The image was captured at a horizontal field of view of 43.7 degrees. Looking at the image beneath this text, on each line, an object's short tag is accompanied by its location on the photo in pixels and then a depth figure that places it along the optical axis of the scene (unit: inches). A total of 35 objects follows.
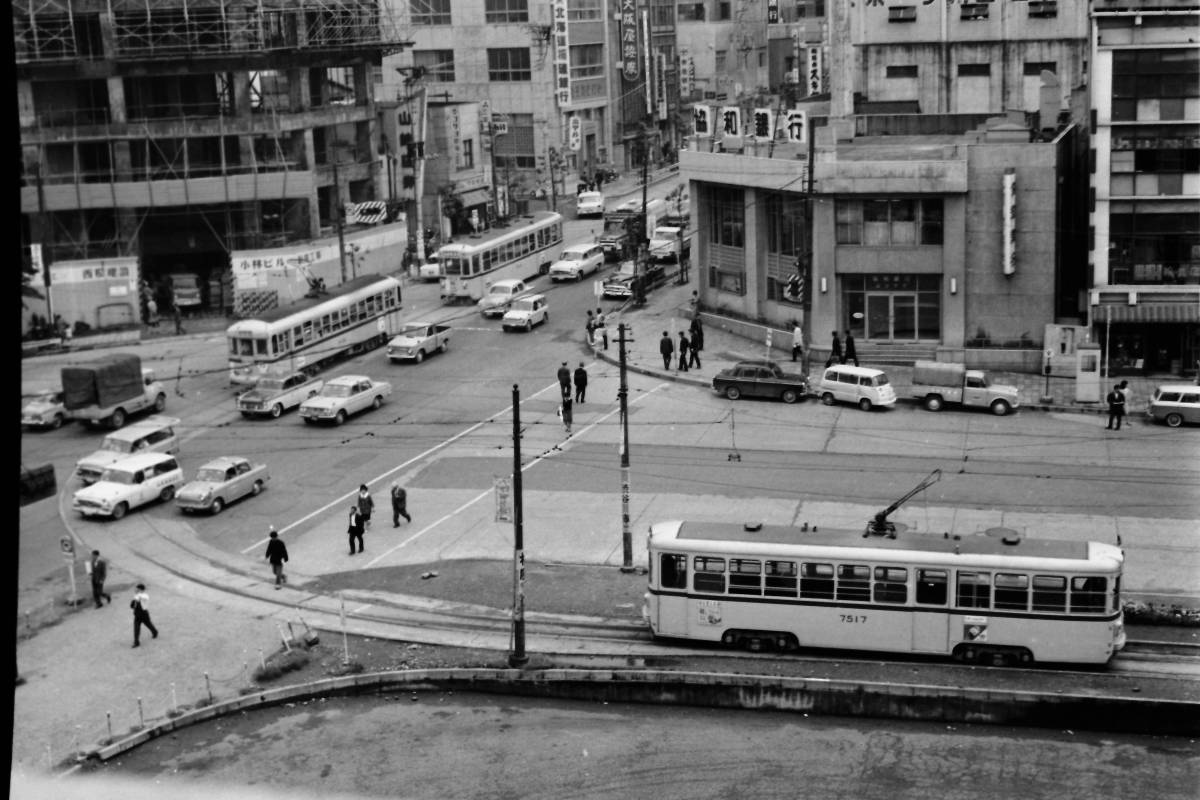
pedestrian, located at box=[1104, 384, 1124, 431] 1819.6
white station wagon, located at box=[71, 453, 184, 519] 1657.2
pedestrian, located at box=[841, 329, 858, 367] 2095.2
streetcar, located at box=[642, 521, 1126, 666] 1109.1
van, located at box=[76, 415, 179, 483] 1736.0
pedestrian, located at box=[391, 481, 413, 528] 1565.0
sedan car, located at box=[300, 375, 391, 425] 1994.3
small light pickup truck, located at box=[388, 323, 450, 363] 2336.4
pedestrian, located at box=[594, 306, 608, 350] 2282.1
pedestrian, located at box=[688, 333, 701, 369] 2194.9
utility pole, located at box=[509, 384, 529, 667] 1144.8
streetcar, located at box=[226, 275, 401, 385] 2213.3
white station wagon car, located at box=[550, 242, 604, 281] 2970.0
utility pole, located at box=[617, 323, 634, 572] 1378.0
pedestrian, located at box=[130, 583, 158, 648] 1258.6
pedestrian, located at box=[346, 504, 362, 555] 1482.5
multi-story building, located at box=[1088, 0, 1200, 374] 2016.5
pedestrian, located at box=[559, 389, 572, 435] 1898.4
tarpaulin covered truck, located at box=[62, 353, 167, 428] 2011.6
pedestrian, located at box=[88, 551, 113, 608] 1369.3
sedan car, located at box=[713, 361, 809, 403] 2023.9
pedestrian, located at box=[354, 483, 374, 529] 1526.8
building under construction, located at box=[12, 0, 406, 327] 2783.0
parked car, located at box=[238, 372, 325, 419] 2052.2
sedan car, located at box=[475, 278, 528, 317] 2667.3
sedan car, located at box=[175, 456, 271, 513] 1662.2
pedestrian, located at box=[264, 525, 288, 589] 1407.5
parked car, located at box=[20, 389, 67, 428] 2033.7
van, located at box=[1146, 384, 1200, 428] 1833.2
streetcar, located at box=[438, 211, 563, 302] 2746.1
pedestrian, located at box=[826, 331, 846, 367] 2116.1
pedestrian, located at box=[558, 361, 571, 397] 1921.8
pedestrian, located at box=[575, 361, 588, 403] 2010.3
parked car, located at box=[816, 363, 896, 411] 1959.9
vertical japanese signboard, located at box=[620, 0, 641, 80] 4303.6
